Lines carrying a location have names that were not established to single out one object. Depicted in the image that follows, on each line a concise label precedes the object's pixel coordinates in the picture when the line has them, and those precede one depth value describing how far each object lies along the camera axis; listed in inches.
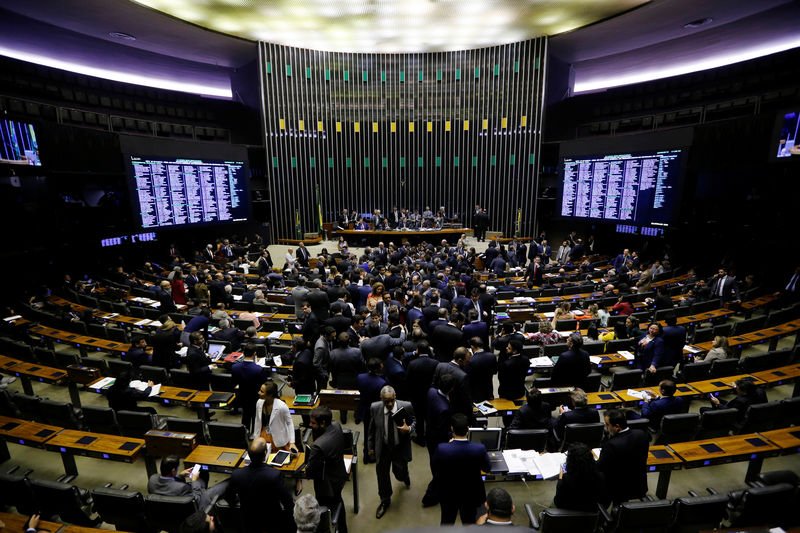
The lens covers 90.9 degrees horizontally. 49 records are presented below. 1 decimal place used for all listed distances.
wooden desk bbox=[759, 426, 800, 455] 151.2
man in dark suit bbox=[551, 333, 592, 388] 185.6
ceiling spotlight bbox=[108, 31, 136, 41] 522.0
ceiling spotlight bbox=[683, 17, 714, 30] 481.2
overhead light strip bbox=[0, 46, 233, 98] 512.7
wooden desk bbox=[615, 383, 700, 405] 184.4
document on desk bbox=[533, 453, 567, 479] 136.2
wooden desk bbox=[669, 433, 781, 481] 147.4
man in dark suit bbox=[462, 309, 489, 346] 233.3
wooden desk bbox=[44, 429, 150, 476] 155.5
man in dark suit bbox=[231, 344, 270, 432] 178.9
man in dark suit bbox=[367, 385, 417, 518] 142.9
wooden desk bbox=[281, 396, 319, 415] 177.0
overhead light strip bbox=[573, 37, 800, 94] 514.5
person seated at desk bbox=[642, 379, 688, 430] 168.4
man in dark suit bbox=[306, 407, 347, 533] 122.5
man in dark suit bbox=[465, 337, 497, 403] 181.6
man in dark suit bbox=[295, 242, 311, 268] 493.5
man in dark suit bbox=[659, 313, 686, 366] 212.8
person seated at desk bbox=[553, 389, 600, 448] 155.3
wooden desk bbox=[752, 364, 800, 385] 202.7
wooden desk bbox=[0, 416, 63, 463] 165.6
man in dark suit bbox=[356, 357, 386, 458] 165.4
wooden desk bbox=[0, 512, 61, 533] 123.6
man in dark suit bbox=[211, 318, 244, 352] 235.3
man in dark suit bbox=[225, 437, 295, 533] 110.3
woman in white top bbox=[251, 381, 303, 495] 148.4
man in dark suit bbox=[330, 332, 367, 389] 189.9
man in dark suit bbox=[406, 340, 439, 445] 170.4
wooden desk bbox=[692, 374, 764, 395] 192.5
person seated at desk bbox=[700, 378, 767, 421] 176.7
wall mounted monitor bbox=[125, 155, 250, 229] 496.7
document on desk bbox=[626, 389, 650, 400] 184.2
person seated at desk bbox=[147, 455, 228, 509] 125.7
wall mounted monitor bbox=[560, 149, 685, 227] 476.4
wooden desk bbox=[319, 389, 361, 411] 180.1
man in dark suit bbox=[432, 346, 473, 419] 152.5
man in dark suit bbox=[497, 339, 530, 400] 179.6
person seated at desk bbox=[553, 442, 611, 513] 111.9
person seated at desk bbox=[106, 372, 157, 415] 179.6
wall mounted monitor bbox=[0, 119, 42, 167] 346.3
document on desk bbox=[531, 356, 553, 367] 217.5
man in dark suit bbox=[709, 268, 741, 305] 332.5
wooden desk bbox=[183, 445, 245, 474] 144.0
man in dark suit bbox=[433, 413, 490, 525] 118.6
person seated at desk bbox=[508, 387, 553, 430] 157.2
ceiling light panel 512.1
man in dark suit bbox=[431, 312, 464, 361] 200.7
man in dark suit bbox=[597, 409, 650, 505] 127.3
